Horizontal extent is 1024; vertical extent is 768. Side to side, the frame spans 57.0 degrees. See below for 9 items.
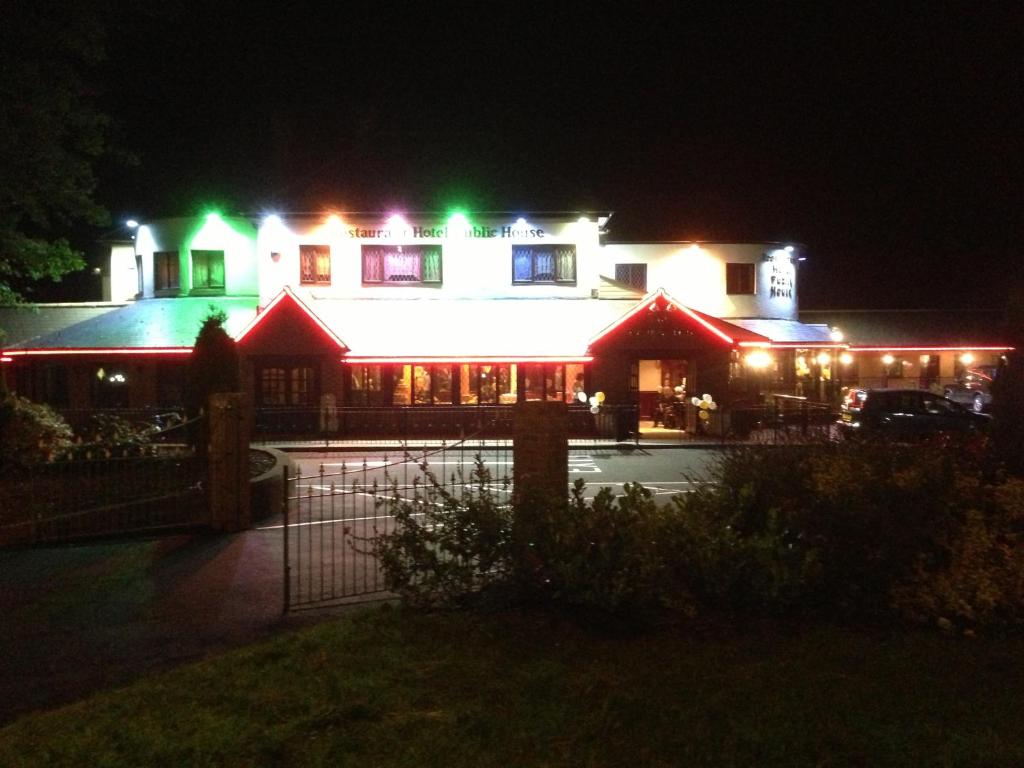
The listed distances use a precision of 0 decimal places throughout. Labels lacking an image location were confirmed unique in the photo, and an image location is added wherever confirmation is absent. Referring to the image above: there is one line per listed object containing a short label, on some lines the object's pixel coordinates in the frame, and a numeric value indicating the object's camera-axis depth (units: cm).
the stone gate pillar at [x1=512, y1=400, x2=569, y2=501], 842
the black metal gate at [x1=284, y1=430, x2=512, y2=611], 823
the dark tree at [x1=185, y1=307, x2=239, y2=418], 1489
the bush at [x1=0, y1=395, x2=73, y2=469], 1271
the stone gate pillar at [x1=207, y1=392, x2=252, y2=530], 1141
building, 2653
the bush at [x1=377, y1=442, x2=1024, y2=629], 664
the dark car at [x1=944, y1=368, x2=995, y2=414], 3462
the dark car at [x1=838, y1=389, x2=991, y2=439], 2297
